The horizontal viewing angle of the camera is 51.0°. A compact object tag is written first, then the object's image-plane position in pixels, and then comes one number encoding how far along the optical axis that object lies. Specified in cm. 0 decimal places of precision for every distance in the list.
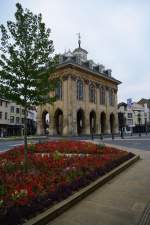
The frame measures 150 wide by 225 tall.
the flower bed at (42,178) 331
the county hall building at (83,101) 3179
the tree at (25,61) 597
